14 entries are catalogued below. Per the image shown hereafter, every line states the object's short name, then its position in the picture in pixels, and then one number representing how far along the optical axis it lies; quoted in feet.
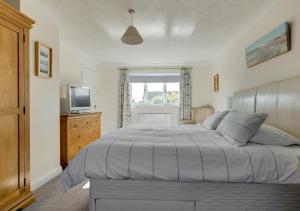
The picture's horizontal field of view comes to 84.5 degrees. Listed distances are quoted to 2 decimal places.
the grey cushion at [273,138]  4.80
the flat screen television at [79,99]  10.60
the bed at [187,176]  4.18
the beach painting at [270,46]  5.93
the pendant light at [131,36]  7.36
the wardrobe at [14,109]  4.71
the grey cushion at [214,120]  7.62
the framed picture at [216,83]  13.64
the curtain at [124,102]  16.26
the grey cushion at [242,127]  4.92
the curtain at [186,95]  15.91
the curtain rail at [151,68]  16.16
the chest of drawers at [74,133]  8.85
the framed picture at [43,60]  6.95
